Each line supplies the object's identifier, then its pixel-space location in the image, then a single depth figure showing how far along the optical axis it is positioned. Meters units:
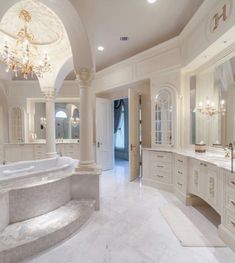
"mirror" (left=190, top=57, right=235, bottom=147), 2.98
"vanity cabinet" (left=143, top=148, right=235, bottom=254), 2.14
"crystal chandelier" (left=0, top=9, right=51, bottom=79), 3.14
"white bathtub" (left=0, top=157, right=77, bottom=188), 2.63
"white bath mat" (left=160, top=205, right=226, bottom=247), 2.19
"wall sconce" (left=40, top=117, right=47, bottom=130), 6.84
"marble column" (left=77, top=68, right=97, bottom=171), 3.02
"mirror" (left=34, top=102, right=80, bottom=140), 6.91
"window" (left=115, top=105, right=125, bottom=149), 8.20
